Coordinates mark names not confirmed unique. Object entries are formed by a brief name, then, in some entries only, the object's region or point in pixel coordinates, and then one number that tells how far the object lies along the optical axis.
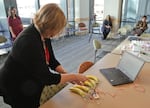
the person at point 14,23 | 4.49
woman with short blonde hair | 1.10
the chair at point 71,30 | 6.94
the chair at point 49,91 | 1.54
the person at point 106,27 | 6.65
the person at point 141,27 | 4.42
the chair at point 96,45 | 3.23
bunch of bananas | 1.41
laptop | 1.58
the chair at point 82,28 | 7.31
